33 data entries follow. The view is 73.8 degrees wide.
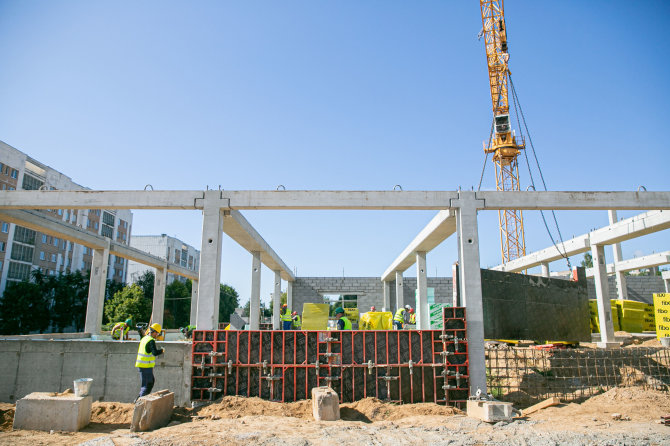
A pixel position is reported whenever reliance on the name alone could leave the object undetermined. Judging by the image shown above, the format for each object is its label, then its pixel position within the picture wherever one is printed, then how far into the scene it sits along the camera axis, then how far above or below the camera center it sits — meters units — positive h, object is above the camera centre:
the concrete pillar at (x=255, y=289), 17.41 +1.07
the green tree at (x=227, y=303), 60.30 +1.96
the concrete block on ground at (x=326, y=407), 8.27 -1.65
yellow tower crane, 37.97 +20.14
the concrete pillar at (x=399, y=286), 22.32 +1.56
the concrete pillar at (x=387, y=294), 27.20 +1.38
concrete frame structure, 10.49 +2.72
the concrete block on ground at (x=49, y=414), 7.82 -1.72
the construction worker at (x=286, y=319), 16.00 -0.10
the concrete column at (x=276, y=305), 21.68 +0.55
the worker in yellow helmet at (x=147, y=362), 8.88 -0.91
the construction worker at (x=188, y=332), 16.42 -0.60
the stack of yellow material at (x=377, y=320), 15.10 -0.10
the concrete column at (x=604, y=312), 14.70 +0.22
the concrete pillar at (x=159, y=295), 23.12 +1.04
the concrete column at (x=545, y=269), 19.68 +2.14
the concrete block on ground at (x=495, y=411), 8.16 -1.70
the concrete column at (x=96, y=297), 17.06 +0.67
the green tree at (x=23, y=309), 36.06 +0.42
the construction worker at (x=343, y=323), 11.37 -0.16
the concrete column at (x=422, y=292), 16.97 +0.96
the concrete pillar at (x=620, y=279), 22.38 +1.97
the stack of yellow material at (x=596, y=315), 19.78 +0.14
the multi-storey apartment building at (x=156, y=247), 67.56 +10.69
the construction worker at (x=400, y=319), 16.20 -0.07
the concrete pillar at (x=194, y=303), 26.62 +0.77
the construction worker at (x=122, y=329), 13.54 -0.45
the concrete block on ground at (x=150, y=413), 7.71 -1.69
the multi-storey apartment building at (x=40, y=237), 40.28 +7.53
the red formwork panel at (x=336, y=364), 9.59 -1.01
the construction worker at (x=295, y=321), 17.06 -0.18
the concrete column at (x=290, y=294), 27.64 +1.37
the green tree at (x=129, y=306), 40.62 +0.82
